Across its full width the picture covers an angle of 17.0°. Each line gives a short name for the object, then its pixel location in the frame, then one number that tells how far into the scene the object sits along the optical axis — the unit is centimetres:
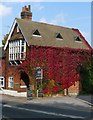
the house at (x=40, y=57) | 3572
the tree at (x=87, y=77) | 3709
